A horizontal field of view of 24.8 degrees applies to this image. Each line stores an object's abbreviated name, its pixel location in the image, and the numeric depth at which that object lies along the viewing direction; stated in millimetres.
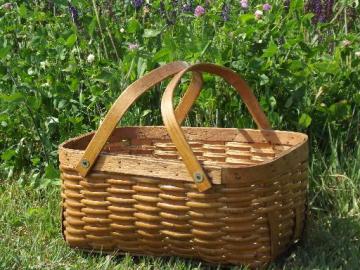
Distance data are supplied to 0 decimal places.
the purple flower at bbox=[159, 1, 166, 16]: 3238
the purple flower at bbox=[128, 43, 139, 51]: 2969
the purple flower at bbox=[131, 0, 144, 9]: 3252
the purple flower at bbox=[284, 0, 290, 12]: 3434
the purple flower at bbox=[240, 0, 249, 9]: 3068
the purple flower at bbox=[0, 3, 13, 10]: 3463
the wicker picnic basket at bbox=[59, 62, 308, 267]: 2113
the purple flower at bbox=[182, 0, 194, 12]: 3499
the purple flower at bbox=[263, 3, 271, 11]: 3034
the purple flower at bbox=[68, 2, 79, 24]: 3215
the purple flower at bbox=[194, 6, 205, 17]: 3006
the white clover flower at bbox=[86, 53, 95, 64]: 3104
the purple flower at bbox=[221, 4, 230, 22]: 3237
